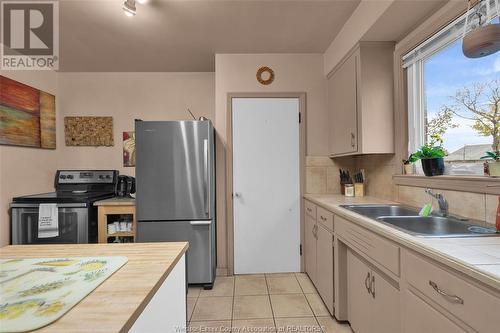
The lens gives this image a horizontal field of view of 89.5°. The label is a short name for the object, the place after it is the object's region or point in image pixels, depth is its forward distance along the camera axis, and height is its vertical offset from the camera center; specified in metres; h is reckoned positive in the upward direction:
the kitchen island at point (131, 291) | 0.57 -0.34
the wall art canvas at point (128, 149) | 3.32 +0.29
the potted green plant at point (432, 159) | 1.63 +0.06
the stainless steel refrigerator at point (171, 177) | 2.43 -0.06
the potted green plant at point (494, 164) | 1.26 +0.01
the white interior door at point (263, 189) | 2.81 -0.22
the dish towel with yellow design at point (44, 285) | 0.58 -0.33
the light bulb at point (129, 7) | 1.82 +1.20
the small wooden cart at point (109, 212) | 2.60 -0.42
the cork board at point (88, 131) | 3.27 +0.53
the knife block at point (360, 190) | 2.57 -0.22
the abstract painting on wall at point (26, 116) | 2.54 +0.63
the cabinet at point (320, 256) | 1.97 -0.78
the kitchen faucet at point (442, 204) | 1.54 -0.22
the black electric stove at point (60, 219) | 2.51 -0.47
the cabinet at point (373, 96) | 2.11 +0.61
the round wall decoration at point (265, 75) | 2.84 +1.07
